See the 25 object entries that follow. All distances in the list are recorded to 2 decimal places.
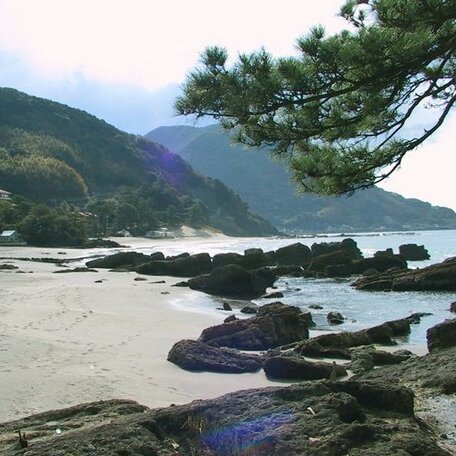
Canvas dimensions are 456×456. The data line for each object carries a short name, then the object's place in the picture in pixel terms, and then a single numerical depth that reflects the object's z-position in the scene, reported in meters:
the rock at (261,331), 10.33
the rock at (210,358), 7.97
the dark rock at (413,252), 47.65
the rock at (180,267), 31.94
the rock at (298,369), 7.32
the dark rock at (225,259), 31.83
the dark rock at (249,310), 16.83
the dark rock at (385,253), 36.84
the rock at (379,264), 34.56
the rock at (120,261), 36.25
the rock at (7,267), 28.79
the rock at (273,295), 23.00
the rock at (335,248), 43.31
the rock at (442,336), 7.37
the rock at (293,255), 43.05
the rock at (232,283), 23.80
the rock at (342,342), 9.59
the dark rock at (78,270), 29.79
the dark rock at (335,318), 15.30
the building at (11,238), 61.47
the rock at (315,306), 18.86
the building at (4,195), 86.22
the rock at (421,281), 24.77
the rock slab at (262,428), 2.99
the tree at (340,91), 4.78
